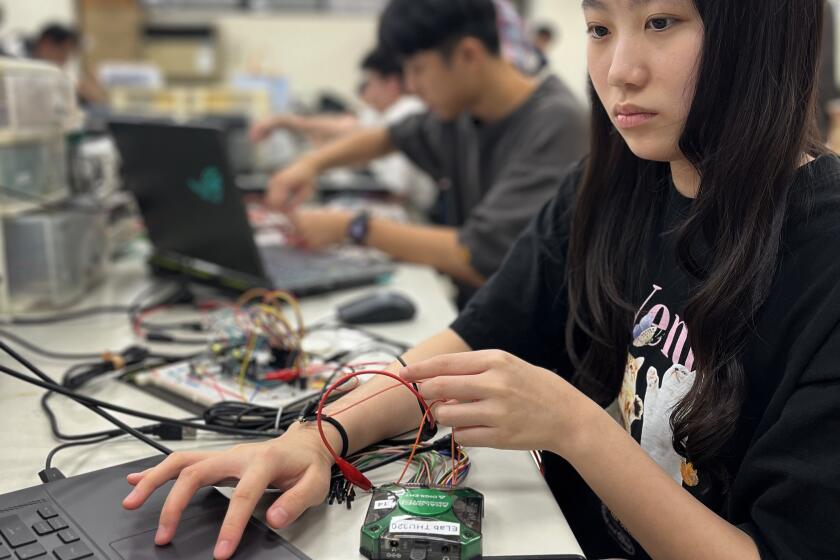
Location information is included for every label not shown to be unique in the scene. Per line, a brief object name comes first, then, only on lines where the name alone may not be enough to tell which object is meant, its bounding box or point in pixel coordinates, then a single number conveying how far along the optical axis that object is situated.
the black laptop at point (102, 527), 0.58
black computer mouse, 1.23
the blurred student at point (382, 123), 2.63
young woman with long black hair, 0.60
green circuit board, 0.56
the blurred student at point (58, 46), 4.54
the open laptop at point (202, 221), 1.29
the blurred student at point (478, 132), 1.61
